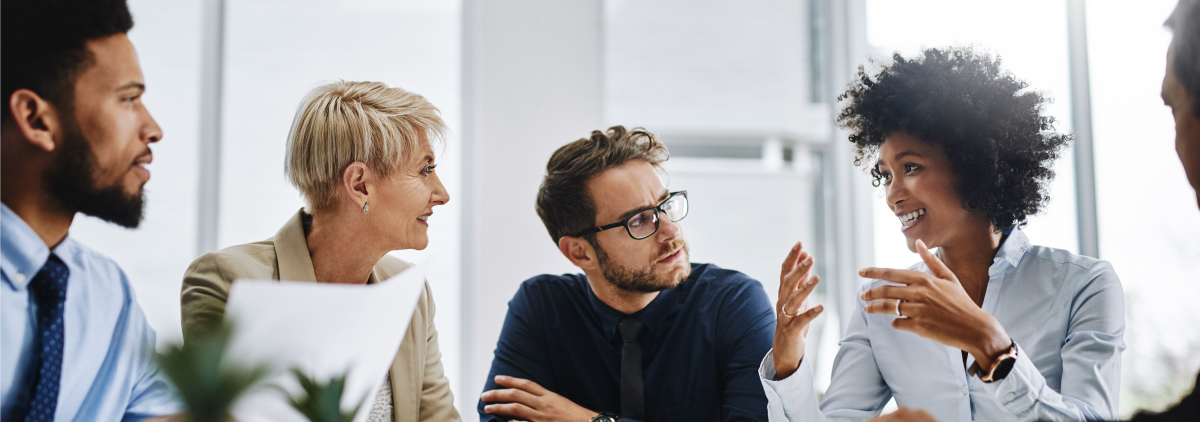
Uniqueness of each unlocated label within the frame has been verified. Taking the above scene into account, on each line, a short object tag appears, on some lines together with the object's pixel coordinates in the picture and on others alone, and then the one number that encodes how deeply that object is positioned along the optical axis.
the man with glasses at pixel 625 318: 1.66
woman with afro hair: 1.30
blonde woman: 1.48
